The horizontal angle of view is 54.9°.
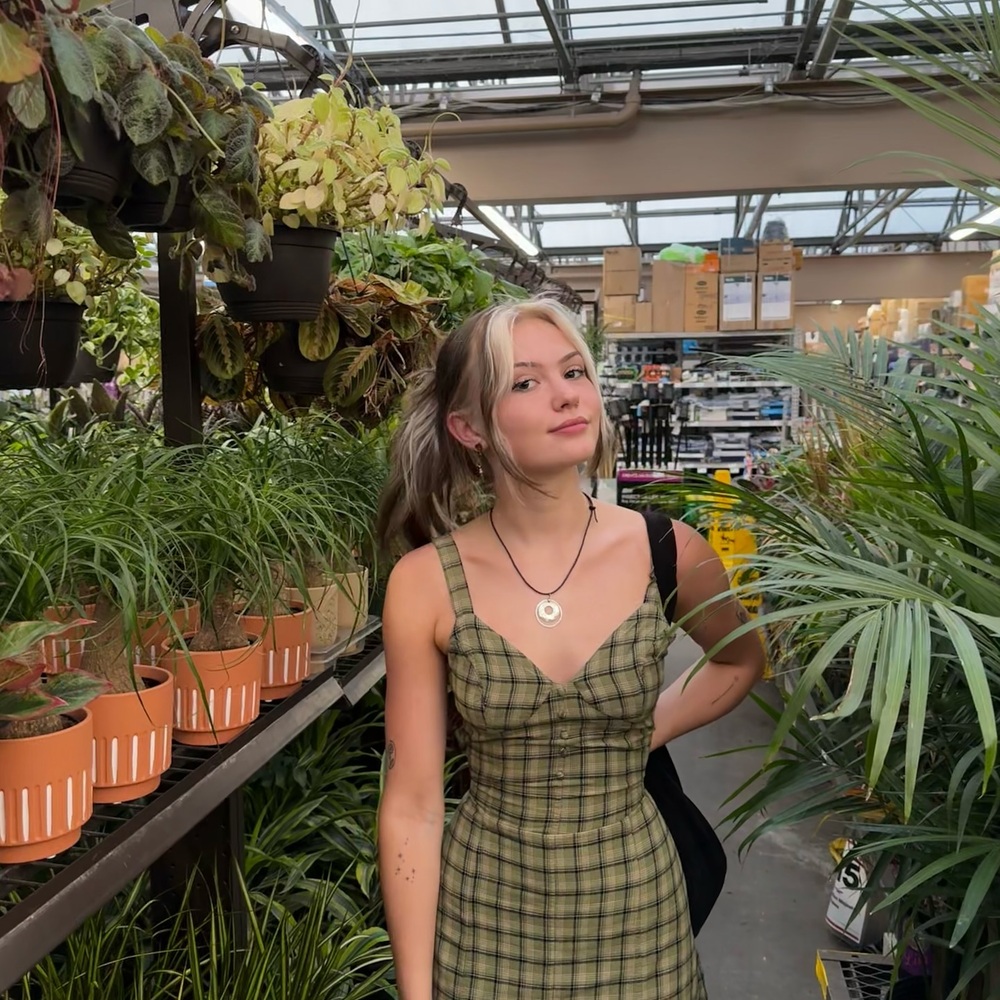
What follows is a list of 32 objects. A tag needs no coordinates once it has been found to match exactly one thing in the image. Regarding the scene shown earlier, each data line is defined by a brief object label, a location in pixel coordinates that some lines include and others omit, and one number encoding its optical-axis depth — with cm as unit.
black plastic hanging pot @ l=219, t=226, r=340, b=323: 149
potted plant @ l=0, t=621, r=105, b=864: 86
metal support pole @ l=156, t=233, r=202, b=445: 163
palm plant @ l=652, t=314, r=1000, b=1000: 75
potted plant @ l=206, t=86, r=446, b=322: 146
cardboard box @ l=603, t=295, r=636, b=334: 766
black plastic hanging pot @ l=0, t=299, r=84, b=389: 140
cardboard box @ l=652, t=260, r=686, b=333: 730
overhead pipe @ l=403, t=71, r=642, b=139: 662
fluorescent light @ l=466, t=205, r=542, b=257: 714
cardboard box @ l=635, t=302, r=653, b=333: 756
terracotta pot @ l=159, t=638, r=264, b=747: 119
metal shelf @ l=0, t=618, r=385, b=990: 84
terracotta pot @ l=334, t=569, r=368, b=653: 161
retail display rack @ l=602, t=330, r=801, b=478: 739
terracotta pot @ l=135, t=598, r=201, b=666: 113
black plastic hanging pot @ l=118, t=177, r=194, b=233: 106
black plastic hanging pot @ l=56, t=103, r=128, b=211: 90
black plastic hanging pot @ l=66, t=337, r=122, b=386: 240
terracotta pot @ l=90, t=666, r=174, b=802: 103
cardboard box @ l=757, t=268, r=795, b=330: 711
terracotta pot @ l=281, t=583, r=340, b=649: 156
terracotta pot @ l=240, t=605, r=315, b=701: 137
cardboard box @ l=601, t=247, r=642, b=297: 789
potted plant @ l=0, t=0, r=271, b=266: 70
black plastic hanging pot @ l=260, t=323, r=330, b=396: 183
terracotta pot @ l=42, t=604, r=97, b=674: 113
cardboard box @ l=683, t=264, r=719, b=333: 726
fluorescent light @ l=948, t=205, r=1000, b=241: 827
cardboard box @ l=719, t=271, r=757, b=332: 716
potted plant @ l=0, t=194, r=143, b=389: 139
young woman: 122
